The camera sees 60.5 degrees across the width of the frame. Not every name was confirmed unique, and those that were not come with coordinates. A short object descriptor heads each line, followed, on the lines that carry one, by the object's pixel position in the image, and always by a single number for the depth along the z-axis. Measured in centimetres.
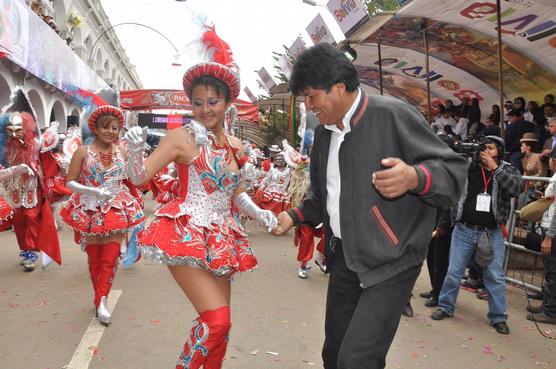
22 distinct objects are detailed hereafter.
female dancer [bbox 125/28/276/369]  253
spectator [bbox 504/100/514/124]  1004
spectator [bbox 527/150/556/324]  496
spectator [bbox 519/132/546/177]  741
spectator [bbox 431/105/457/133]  1180
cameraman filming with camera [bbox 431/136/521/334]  464
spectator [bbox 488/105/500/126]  991
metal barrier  603
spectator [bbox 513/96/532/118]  955
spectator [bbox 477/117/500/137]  846
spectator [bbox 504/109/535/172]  885
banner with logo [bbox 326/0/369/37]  841
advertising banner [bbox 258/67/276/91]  2140
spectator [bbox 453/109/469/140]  1116
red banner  1709
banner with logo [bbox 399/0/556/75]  775
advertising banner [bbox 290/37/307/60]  1365
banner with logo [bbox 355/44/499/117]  1141
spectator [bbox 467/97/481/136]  1085
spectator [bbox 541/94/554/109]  904
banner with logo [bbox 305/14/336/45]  1130
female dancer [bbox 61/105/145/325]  439
